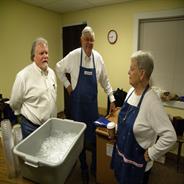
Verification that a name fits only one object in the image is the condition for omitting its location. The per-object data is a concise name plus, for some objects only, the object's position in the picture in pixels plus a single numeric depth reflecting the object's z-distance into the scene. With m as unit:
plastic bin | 0.82
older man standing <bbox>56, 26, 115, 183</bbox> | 1.95
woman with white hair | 1.09
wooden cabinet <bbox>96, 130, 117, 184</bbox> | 1.87
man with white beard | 1.47
